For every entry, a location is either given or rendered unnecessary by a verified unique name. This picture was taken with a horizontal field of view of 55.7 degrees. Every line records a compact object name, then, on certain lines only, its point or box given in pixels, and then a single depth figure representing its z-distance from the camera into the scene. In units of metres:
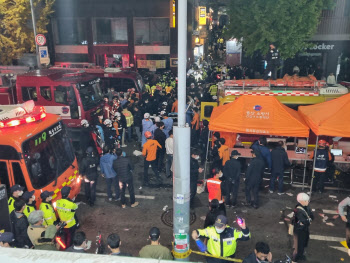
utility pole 5.38
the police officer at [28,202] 6.67
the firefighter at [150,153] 10.41
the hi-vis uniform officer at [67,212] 6.89
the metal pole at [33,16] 19.08
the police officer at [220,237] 5.55
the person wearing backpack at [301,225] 6.62
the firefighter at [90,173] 9.20
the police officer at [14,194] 6.74
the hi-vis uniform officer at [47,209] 6.85
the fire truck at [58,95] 13.27
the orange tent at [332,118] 9.27
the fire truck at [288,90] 12.11
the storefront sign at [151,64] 31.64
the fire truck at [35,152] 7.32
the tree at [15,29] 23.84
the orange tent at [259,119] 10.16
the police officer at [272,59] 17.70
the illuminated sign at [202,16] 42.84
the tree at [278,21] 16.56
